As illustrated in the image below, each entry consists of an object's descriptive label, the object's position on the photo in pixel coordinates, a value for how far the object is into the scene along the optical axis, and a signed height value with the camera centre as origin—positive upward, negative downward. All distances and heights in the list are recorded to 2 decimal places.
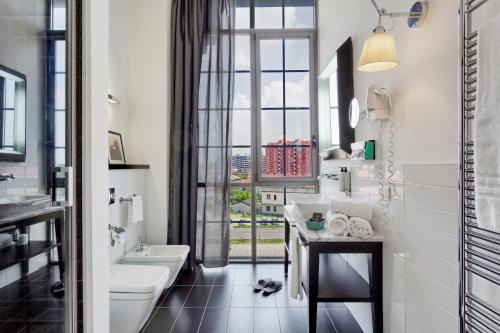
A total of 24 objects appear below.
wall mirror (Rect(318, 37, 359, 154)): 2.24 +0.60
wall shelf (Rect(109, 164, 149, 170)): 2.36 +0.01
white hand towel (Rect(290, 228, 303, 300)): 1.93 -0.71
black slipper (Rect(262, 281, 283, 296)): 2.65 -1.14
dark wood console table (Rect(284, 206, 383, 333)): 1.70 -0.64
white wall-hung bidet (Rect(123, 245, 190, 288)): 2.47 -0.80
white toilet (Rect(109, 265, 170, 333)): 1.75 -0.83
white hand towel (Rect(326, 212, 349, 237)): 1.75 -0.36
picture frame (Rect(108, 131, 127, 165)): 2.73 +0.18
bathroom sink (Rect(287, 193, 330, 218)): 2.28 -0.33
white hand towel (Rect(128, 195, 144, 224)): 2.58 -0.39
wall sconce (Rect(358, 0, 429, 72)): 1.32 +0.61
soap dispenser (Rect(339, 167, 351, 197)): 2.25 -0.11
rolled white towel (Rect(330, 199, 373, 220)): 1.81 -0.26
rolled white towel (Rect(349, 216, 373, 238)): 1.72 -0.37
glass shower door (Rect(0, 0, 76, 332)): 1.17 +0.01
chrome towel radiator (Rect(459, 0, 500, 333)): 0.92 -0.21
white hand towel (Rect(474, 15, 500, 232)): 0.78 +0.10
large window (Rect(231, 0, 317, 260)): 3.42 +0.66
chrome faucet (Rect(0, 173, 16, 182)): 1.11 -0.04
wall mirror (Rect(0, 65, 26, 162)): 1.11 +0.21
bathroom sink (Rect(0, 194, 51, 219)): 1.08 -0.15
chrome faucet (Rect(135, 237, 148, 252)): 2.70 -0.76
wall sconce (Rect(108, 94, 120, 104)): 2.64 +0.63
